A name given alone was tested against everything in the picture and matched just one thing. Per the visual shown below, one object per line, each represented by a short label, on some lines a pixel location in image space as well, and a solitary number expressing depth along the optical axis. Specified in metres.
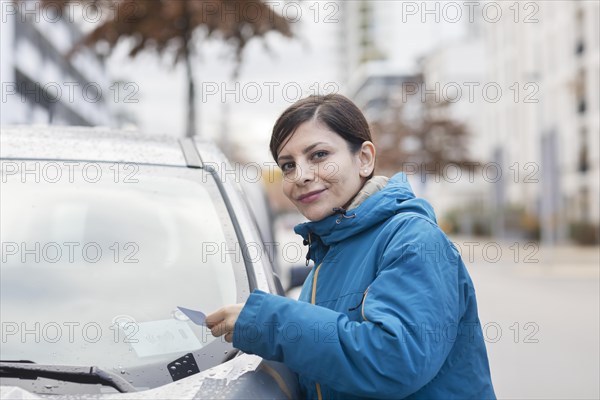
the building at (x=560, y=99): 32.94
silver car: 1.83
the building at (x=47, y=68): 31.20
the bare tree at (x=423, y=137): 36.00
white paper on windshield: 2.04
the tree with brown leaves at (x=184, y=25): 10.70
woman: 1.51
